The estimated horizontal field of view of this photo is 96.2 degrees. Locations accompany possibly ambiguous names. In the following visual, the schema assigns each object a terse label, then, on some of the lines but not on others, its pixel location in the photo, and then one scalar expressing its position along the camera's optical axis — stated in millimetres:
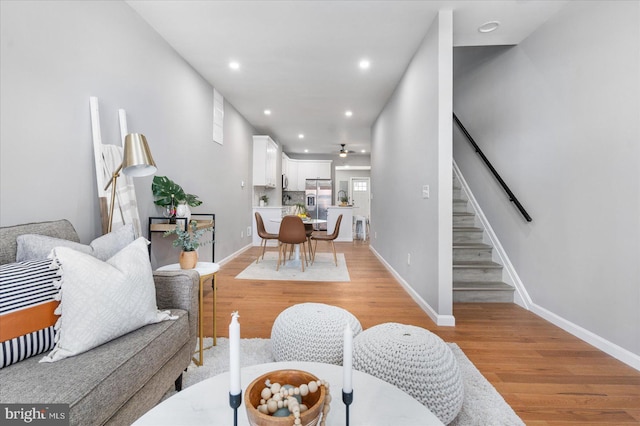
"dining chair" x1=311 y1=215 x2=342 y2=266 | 4785
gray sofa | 851
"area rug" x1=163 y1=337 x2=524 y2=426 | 1364
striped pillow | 971
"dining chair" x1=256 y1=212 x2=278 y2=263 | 4860
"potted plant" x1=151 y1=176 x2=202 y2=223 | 2721
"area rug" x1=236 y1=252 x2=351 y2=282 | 3912
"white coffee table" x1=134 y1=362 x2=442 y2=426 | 737
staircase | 3055
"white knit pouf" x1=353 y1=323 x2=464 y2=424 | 1280
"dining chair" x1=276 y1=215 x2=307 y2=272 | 4363
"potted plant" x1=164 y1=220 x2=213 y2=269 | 1939
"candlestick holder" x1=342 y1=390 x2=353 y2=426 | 631
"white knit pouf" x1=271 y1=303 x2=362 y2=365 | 1609
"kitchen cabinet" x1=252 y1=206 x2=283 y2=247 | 6762
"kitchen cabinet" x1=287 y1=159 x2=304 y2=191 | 9227
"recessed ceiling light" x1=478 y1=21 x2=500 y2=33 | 2693
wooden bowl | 566
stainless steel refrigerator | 9281
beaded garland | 605
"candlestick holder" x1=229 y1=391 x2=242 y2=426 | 578
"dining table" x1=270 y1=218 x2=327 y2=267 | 4826
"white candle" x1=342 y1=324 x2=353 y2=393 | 630
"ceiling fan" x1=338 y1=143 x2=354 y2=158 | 8188
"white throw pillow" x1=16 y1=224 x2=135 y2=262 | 1229
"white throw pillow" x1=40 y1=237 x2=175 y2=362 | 1048
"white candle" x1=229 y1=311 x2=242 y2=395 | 573
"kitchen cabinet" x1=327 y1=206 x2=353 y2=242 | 7312
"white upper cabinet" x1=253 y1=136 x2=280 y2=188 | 6443
